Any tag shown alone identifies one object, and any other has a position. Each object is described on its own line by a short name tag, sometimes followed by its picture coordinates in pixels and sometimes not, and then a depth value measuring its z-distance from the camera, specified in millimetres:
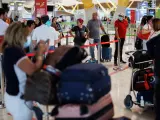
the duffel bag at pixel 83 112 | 2592
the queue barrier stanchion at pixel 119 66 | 9493
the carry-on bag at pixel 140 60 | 5145
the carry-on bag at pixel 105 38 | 10797
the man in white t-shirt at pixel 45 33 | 6367
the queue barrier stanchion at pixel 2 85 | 5679
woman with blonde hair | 2779
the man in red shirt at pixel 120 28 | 9906
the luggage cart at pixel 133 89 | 5026
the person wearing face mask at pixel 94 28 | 10297
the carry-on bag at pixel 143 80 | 4977
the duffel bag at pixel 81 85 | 2484
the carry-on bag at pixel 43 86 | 2590
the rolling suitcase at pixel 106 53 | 11000
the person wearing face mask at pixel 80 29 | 9966
